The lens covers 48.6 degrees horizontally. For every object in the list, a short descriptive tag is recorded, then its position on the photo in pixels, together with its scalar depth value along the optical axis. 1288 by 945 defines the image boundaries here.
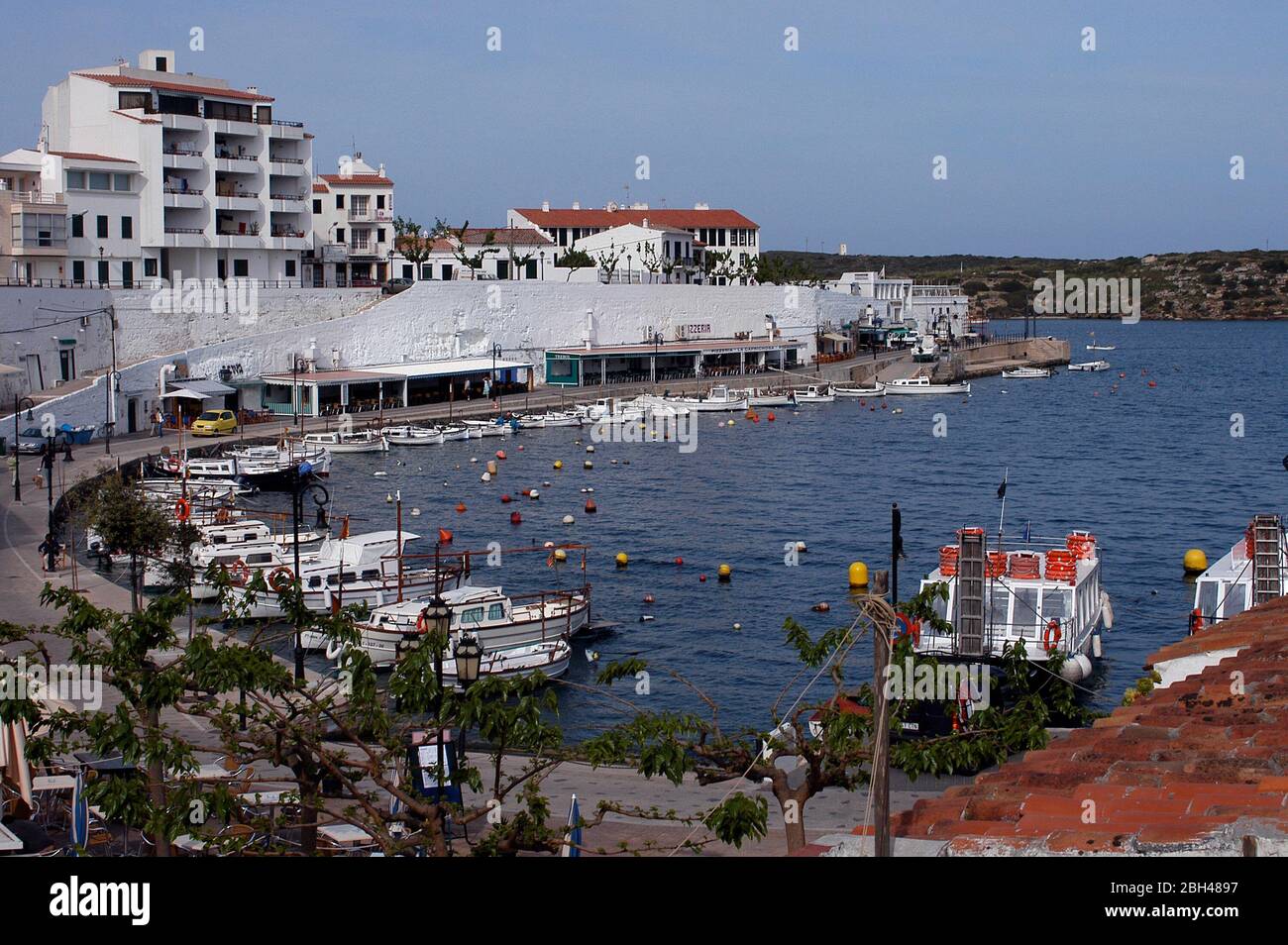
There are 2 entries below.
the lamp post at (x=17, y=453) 44.88
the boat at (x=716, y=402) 88.50
